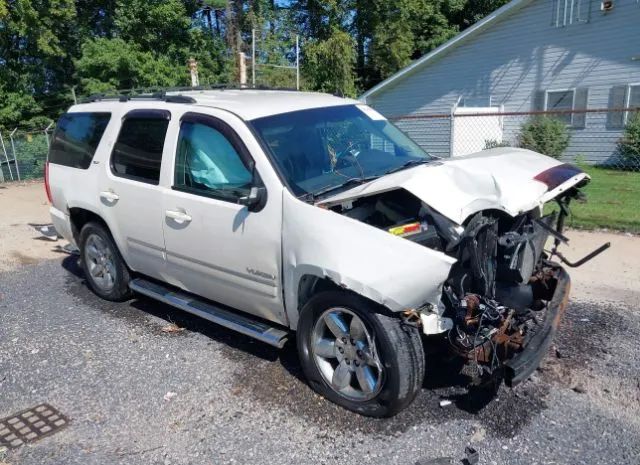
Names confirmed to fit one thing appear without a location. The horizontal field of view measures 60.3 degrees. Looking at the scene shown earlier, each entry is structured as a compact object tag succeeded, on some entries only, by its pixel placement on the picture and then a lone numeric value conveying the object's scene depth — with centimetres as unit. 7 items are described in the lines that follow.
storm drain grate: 341
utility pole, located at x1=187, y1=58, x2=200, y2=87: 1057
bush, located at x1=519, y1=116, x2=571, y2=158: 1462
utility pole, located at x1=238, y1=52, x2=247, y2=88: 1181
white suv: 323
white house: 1567
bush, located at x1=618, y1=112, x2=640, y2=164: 1427
